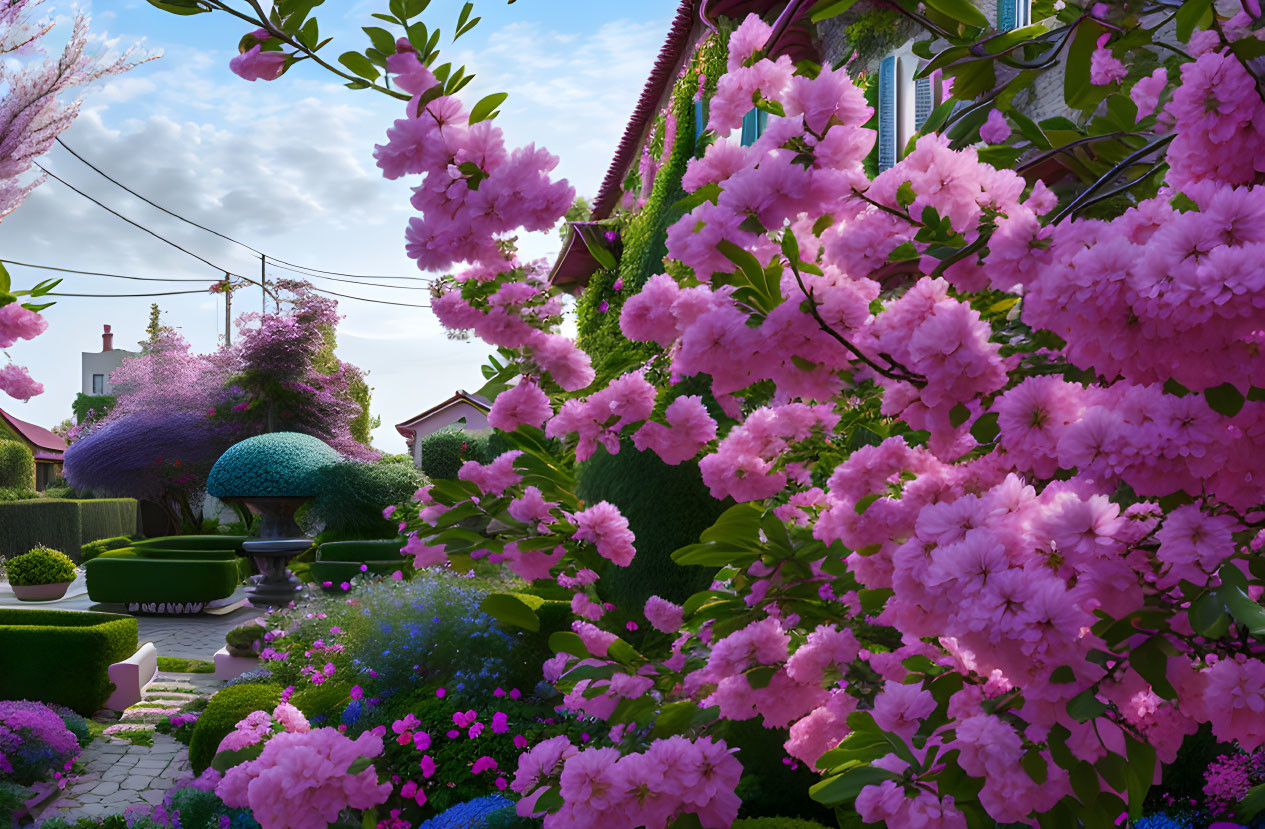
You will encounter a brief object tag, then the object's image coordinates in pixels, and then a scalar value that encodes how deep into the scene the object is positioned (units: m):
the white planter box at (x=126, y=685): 8.50
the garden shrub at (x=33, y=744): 6.39
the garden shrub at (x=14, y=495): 21.40
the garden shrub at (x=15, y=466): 24.28
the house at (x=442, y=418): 35.28
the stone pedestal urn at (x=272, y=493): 12.39
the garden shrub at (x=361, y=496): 16.09
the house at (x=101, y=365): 41.59
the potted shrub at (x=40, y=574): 14.80
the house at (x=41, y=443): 30.82
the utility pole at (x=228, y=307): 29.88
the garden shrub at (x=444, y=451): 21.22
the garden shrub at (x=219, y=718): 6.01
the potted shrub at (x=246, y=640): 9.34
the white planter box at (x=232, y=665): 9.52
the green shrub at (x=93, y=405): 26.92
